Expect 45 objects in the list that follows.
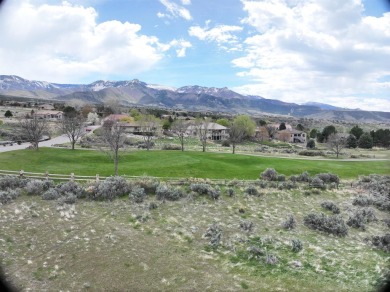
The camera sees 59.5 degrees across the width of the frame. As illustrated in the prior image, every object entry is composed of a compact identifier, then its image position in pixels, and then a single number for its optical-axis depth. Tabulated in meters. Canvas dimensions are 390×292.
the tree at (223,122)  111.64
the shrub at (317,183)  29.80
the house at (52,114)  112.70
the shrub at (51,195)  22.58
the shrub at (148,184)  25.36
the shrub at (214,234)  16.80
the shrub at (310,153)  65.06
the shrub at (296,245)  16.23
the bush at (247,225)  18.84
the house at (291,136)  106.83
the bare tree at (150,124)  84.21
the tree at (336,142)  62.95
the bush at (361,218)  20.45
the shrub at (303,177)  32.03
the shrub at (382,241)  17.03
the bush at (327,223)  19.00
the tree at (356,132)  88.94
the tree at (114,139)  33.44
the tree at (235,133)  65.91
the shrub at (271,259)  14.74
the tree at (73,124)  53.37
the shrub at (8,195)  21.44
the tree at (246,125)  95.44
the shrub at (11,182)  24.27
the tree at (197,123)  83.55
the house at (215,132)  98.03
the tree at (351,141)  83.89
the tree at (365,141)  83.50
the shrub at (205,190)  24.64
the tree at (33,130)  44.93
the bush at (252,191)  26.06
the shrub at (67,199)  21.86
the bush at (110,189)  23.42
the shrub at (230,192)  25.48
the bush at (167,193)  23.86
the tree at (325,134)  94.31
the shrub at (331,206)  23.50
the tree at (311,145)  86.00
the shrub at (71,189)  23.48
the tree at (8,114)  99.37
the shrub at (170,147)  61.72
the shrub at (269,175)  32.06
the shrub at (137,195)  23.17
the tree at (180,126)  66.14
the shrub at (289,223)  19.45
